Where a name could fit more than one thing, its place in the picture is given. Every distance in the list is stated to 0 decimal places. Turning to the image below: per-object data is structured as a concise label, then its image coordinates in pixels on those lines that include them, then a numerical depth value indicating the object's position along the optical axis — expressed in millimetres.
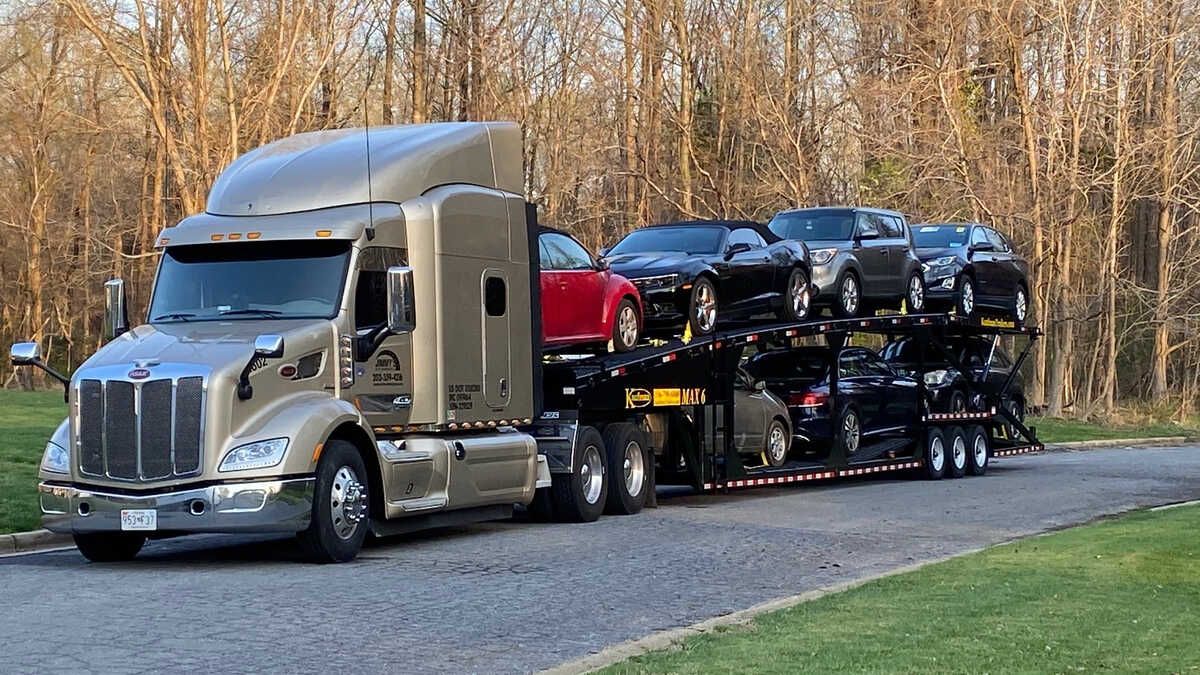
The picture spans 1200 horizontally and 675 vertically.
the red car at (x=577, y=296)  18047
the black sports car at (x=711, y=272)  19922
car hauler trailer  13109
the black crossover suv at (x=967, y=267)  26328
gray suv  23062
